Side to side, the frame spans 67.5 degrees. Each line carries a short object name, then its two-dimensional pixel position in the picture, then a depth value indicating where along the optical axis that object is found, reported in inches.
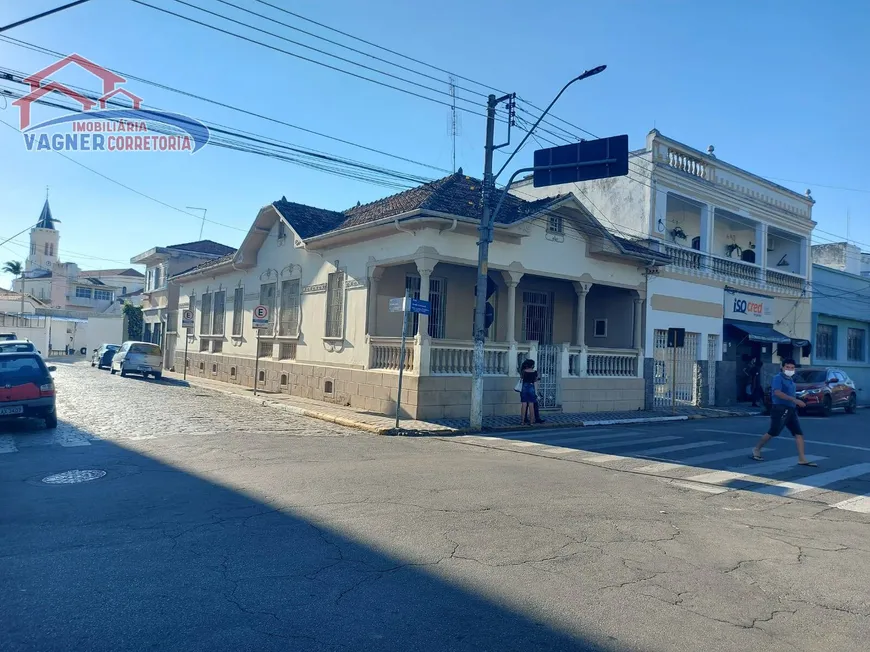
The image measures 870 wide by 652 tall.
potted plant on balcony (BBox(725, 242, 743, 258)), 1127.0
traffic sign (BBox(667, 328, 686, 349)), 785.6
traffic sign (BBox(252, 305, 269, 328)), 835.4
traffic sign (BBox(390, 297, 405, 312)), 571.8
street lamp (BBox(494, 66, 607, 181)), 495.2
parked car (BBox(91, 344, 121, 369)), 1382.9
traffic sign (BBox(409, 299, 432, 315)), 571.5
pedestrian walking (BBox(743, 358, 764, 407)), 979.9
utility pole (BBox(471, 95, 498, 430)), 591.5
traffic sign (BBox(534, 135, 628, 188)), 523.2
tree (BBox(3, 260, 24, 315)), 3248.0
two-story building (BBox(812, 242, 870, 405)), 1230.9
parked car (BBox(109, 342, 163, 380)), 1146.0
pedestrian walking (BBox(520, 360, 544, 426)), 627.2
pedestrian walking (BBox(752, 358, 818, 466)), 422.0
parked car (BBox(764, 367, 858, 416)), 871.7
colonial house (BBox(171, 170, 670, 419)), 653.3
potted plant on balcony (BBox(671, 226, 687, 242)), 1001.5
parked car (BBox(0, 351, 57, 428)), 482.3
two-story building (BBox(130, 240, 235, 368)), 1445.6
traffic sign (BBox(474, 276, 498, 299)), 787.4
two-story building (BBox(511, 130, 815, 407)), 897.5
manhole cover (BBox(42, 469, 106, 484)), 330.0
